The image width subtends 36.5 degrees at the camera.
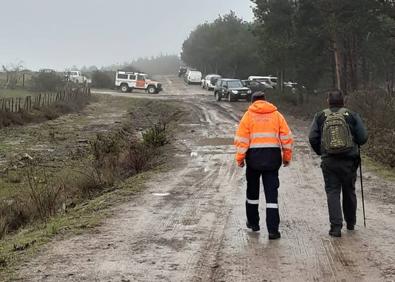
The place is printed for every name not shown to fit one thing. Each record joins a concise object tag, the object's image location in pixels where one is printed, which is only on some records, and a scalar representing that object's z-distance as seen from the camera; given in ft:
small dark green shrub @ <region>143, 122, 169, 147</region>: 60.64
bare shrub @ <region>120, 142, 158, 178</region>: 48.41
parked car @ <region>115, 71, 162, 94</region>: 197.06
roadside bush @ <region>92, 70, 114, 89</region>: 239.71
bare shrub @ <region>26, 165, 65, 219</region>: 33.59
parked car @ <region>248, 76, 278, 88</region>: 187.11
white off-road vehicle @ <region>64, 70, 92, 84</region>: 229.41
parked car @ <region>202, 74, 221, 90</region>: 206.59
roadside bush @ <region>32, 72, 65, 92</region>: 195.00
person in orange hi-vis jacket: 23.88
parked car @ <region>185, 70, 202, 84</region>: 254.18
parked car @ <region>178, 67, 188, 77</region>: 331.90
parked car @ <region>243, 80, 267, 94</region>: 155.87
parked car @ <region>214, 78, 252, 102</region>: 138.62
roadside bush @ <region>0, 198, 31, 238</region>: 32.76
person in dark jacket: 24.06
